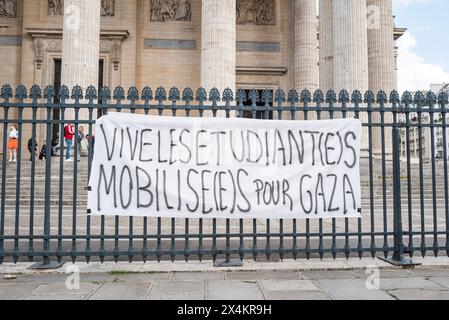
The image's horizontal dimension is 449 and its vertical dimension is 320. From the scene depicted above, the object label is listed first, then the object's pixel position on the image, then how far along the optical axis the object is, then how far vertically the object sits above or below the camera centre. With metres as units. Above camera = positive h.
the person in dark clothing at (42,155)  16.55 +1.03
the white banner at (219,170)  4.59 +0.12
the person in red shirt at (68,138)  14.35 +1.49
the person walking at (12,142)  16.26 +1.53
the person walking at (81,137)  15.08 +1.64
